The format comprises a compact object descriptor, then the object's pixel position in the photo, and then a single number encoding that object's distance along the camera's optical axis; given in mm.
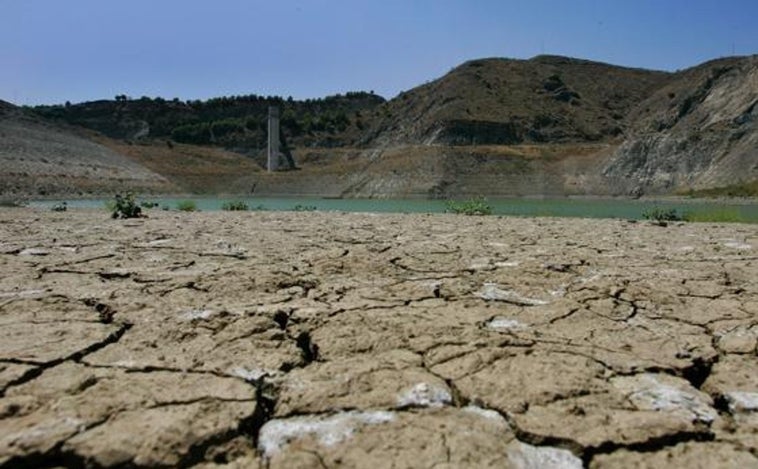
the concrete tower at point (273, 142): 82750
